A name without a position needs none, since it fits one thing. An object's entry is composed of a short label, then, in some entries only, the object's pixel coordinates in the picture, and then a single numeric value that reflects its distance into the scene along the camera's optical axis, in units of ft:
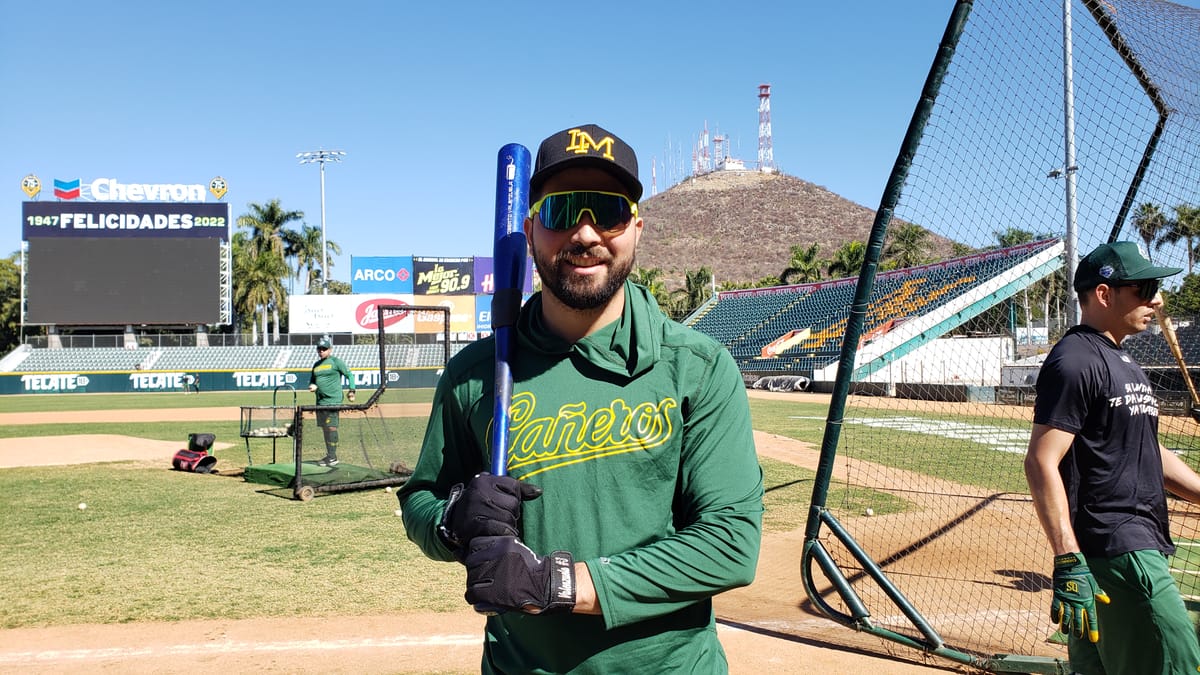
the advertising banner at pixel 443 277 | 167.73
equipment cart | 39.35
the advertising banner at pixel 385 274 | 166.71
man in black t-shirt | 9.79
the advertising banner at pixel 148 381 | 136.26
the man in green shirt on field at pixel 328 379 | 40.01
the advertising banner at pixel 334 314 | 157.58
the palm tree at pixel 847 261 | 164.86
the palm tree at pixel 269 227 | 192.03
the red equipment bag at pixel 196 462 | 42.78
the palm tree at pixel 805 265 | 177.47
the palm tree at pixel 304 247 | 197.06
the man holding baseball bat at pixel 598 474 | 5.62
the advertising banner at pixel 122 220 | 140.87
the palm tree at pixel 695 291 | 191.52
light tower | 172.55
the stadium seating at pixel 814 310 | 51.52
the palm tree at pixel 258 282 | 184.24
